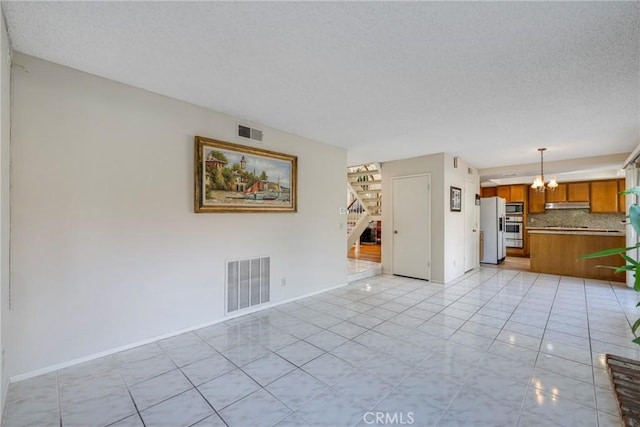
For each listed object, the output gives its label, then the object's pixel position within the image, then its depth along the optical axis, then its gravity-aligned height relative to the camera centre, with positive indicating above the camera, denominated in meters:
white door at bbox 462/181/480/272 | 5.99 -0.26
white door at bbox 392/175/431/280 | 5.25 -0.21
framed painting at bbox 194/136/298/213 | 3.00 +0.45
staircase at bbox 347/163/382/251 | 6.75 +0.55
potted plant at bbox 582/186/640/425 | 1.63 -1.18
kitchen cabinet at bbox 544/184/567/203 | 7.86 +0.61
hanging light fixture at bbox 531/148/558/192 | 4.97 +0.60
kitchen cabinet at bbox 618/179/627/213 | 7.08 +0.41
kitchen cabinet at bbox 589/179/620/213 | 7.18 +0.51
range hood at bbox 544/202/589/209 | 7.61 +0.30
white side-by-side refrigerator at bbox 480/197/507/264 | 7.27 -0.33
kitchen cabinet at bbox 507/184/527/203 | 8.38 +0.70
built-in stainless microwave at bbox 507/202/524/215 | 8.42 +0.24
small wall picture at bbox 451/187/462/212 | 5.33 +0.33
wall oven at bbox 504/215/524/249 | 8.42 -0.47
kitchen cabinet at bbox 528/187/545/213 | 8.18 +0.42
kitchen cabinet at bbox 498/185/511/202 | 8.64 +0.75
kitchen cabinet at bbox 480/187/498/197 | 8.95 +0.80
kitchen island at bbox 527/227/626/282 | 5.43 -0.72
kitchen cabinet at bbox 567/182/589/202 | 7.58 +0.67
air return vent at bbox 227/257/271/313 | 3.33 -0.84
